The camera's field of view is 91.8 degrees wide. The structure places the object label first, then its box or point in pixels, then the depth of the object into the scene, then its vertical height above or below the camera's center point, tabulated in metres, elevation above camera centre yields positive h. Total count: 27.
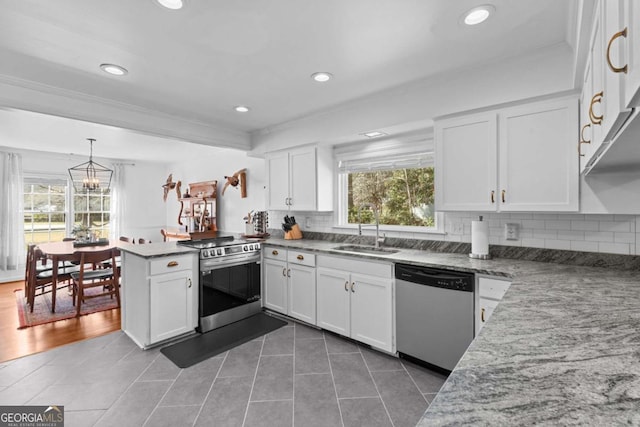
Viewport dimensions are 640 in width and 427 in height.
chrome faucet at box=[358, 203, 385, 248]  3.27 -0.11
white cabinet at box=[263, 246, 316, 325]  3.33 -0.78
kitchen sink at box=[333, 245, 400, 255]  3.05 -0.37
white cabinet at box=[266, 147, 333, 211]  3.70 +0.44
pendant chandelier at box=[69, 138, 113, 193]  6.24 +0.82
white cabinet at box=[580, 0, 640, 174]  0.75 +0.39
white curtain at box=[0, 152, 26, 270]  5.47 +0.12
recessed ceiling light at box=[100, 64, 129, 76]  2.34 +1.12
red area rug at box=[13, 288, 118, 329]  3.72 -1.25
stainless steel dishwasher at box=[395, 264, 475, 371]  2.24 -0.77
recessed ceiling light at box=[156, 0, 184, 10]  1.64 +1.13
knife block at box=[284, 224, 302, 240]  4.10 -0.26
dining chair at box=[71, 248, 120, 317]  3.86 -0.81
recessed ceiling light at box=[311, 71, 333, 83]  2.53 +1.14
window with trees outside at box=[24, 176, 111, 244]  5.89 +0.09
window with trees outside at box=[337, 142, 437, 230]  3.26 +0.28
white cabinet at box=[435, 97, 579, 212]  2.11 +0.41
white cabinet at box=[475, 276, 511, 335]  2.08 -0.55
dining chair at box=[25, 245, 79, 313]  4.00 -0.83
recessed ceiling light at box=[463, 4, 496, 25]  1.73 +1.15
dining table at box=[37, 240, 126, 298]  3.97 -0.48
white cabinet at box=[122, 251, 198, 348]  2.90 -0.81
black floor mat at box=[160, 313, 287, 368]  2.76 -1.25
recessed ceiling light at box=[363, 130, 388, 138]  3.19 +0.84
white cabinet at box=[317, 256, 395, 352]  2.71 -0.81
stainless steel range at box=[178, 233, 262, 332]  3.29 -0.75
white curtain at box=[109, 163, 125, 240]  6.72 +0.25
